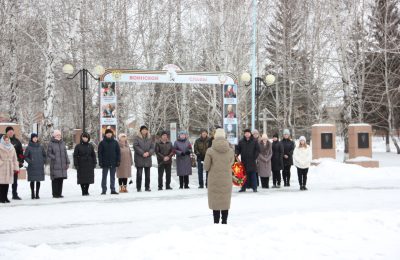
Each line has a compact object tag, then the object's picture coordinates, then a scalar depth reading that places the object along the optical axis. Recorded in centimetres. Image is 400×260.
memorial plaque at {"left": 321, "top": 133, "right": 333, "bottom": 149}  2112
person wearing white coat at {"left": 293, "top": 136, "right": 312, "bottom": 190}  1420
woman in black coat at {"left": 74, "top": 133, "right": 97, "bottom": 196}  1323
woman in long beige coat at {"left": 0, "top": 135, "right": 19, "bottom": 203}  1190
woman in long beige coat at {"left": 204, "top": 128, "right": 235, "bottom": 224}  802
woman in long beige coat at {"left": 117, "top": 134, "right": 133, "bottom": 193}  1399
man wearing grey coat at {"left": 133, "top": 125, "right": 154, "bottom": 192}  1413
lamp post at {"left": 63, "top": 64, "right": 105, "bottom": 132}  1716
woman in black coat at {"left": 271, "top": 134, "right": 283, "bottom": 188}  1489
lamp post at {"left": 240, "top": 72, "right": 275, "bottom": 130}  1970
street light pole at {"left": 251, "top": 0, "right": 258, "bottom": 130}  2170
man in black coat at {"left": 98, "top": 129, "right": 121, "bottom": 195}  1354
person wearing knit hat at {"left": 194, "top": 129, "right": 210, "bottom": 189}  1483
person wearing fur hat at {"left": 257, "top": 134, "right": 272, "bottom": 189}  1466
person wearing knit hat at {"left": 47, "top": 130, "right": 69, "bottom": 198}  1288
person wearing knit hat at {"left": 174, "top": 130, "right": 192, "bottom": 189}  1475
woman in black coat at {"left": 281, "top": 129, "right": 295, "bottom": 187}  1510
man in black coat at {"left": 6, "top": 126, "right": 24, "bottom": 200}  1243
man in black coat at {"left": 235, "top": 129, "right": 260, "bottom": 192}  1388
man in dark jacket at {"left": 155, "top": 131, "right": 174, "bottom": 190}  1446
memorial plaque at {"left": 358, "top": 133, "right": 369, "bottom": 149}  2106
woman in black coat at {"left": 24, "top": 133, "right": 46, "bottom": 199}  1266
